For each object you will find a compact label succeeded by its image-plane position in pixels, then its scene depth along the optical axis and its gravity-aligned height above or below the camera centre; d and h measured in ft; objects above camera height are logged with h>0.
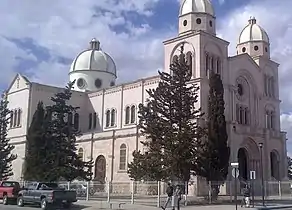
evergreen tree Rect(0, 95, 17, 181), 149.48 +8.74
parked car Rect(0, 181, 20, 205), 102.78 -4.51
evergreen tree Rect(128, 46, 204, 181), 101.81 +10.98
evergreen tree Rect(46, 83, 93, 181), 120.78 +7.40
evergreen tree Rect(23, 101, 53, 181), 123.44 +4.78
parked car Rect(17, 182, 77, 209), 86.33 -4.50
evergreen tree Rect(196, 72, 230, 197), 110.73 +8.25
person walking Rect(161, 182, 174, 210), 81.15 -3.47
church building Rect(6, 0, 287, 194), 148.15 +28.68
